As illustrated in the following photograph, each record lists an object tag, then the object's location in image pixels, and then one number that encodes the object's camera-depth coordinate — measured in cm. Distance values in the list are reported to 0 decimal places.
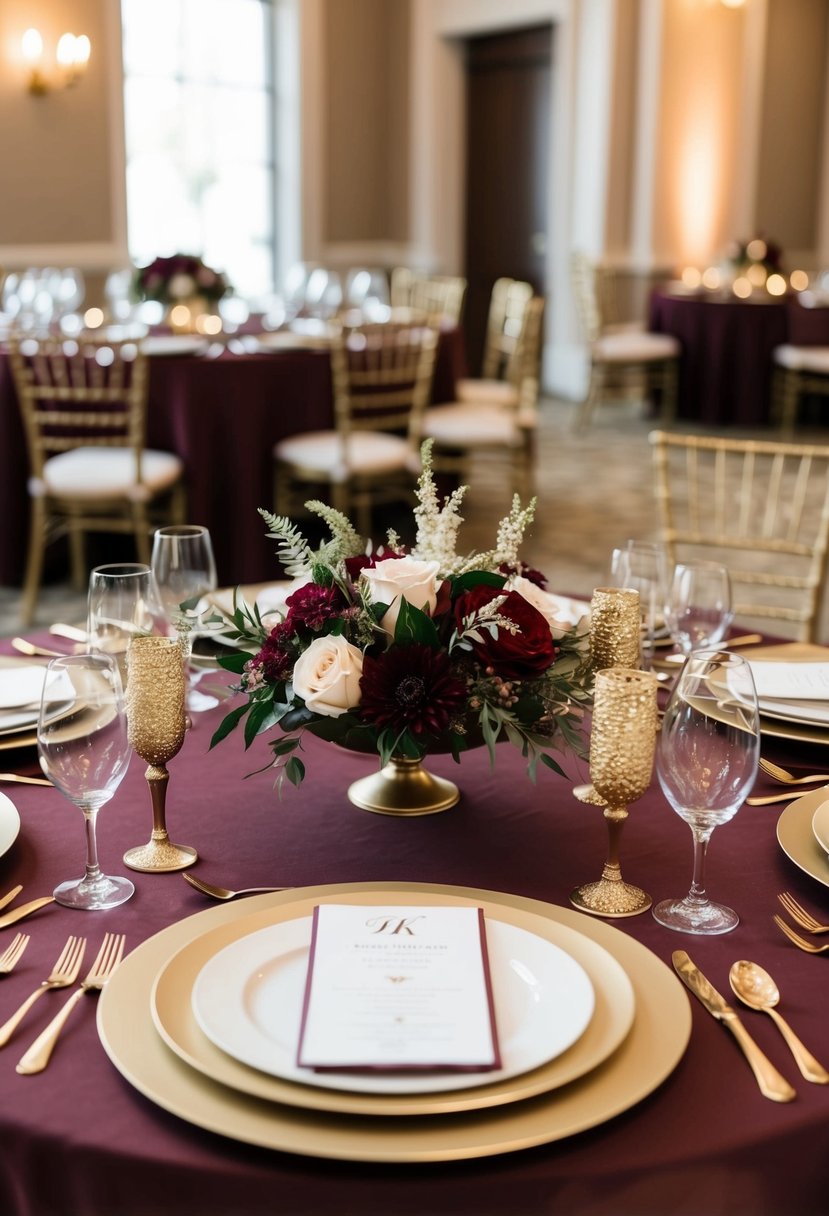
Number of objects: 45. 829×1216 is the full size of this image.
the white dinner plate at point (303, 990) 78
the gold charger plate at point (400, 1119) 74
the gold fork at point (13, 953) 94
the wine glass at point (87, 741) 104
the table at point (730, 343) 782
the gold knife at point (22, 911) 101
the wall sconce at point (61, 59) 714
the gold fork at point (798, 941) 99
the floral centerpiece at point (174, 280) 499
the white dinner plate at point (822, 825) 111
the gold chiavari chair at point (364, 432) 456
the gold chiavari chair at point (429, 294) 648
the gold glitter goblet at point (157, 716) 109
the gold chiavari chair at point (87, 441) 407
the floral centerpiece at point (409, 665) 109
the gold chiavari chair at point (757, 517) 242
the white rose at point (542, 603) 120
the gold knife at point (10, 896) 104
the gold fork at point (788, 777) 131
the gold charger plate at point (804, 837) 110
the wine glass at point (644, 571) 156
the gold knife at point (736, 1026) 81
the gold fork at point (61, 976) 87
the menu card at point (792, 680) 145
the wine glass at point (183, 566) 158
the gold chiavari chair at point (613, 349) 800
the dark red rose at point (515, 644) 110
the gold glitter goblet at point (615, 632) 124
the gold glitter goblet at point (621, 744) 101
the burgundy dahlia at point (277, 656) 113
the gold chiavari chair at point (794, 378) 766
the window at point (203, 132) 827
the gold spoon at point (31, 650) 162
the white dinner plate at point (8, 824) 112
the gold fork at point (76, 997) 83
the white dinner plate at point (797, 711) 140
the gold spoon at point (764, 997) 84
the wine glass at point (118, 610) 147
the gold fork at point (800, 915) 102
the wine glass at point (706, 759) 102
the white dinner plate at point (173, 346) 436
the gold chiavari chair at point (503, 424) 515
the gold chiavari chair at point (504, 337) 559
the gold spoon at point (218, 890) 105
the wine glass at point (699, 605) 156
